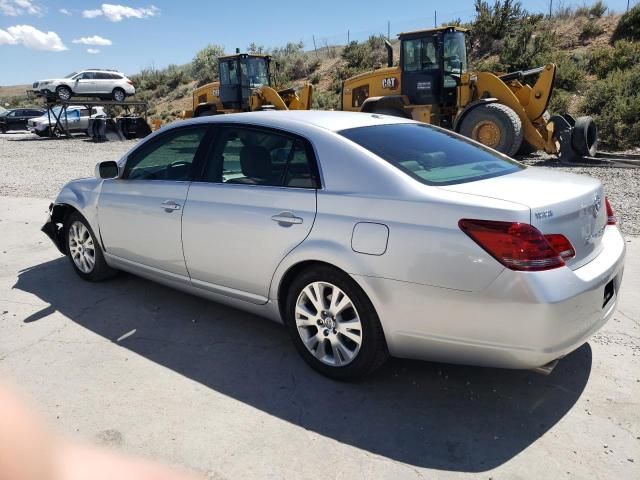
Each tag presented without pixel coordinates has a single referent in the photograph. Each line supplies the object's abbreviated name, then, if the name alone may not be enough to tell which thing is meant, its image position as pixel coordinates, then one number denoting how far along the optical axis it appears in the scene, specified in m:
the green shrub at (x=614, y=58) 21.03
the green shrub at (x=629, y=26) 24.67
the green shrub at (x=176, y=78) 47.38
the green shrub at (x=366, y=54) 35.16
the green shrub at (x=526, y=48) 24.04
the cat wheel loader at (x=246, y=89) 18.53
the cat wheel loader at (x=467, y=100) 12.16
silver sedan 2.74
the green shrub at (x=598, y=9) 29.45
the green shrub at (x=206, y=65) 45.72
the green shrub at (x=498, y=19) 28.55
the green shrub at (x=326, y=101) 27.75
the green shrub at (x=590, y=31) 26.92
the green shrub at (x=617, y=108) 14.69
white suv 29.17
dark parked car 33.22
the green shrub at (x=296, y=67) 38.86
